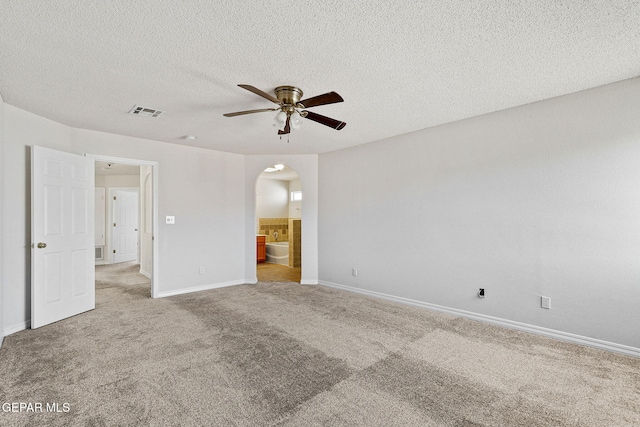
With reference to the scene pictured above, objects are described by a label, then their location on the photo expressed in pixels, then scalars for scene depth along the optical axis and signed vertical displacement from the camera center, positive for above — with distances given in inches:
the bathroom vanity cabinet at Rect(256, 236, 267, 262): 324.4 -35.8
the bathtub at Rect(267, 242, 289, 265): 316.5 -40.7
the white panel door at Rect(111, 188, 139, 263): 324.8 -9.4
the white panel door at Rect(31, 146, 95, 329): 131.6 -8.9
